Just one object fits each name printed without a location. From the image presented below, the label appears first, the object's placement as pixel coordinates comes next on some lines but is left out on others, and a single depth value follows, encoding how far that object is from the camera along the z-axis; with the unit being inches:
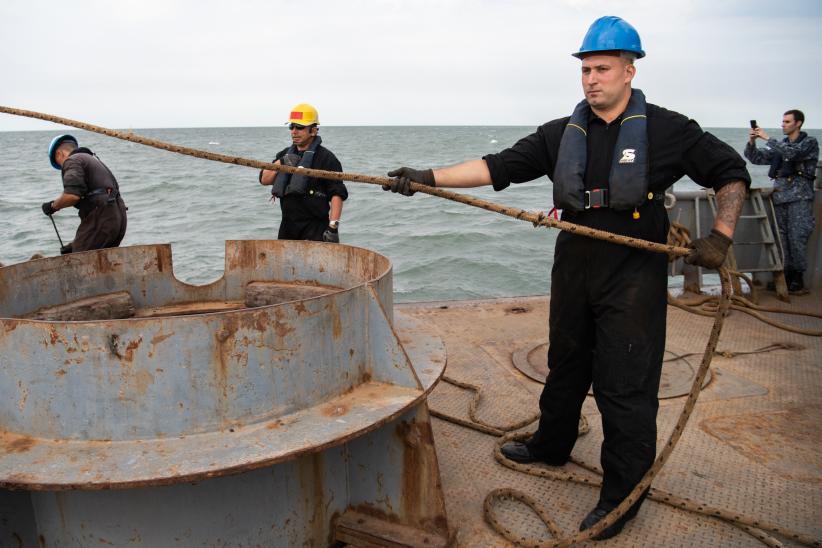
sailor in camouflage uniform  266.1
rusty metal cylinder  83.3
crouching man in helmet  217.3
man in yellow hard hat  205.2
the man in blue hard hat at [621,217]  103.5
